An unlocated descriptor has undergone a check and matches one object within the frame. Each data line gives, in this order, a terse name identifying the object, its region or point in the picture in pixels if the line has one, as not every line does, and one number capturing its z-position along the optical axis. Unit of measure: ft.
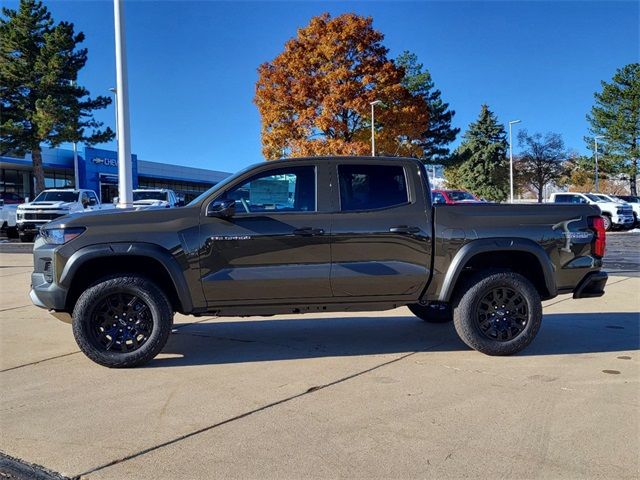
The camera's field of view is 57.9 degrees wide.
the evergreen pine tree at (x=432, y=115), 157.38
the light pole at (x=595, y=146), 161.68
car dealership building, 139.23
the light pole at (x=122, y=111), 41.42
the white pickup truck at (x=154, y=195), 74.74
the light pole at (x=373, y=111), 95.07
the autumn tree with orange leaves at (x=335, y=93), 101.50
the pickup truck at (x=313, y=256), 16.75
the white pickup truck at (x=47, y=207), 68.95
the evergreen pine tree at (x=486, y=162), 192.75
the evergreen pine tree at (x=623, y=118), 150.10
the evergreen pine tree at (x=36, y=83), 102.73
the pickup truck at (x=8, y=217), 76.13
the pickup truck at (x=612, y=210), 87.04
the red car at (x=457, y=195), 82.89
